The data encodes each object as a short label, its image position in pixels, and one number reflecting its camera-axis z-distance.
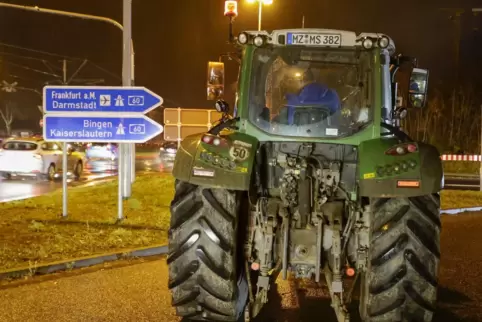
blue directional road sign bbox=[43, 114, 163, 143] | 11.78
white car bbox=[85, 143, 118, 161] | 42.12
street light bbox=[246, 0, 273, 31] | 21.91
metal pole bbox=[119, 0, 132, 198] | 13.71
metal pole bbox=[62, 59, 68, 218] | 12.31
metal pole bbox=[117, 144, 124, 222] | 12.16
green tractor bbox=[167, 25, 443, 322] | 5.40
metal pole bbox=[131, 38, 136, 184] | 17.83
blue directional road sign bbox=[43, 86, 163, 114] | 11.70
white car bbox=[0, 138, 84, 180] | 22.50
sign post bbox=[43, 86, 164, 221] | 11.73
